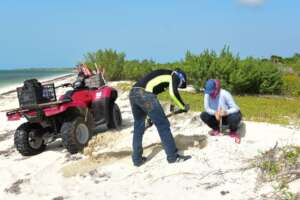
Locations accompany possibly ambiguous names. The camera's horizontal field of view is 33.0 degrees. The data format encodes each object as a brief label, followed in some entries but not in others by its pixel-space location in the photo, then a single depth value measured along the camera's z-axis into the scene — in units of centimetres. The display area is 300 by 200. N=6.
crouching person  836
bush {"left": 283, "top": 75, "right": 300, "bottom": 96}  2208
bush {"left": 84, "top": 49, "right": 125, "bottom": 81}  2788
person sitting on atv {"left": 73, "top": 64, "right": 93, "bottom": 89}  1073
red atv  938
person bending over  759
